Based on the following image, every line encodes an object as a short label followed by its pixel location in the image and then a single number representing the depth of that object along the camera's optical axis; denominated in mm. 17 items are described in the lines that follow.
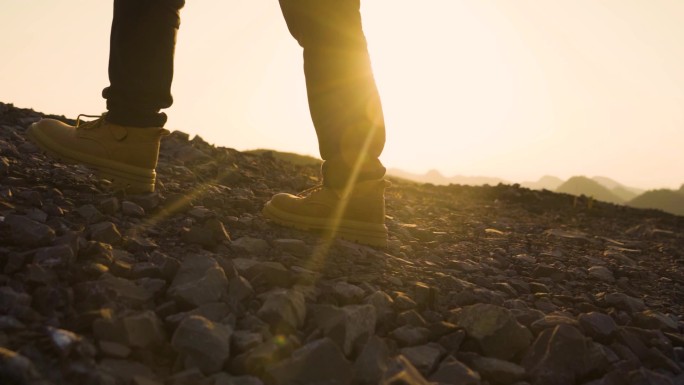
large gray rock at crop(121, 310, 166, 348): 1698
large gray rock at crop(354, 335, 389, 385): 1740
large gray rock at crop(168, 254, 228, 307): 1978
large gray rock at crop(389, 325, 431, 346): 2039
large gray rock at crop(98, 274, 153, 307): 1915
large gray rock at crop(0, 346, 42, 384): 1396
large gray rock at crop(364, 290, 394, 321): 2162
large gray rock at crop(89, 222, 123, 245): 2395
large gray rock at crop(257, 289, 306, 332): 1945
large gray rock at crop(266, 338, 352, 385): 1665
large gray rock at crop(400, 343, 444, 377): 1876
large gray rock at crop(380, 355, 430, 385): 1616
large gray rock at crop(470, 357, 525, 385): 1911
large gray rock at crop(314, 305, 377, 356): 1902
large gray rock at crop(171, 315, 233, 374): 1686
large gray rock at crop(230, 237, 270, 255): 2611
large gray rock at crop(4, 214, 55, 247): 2146
